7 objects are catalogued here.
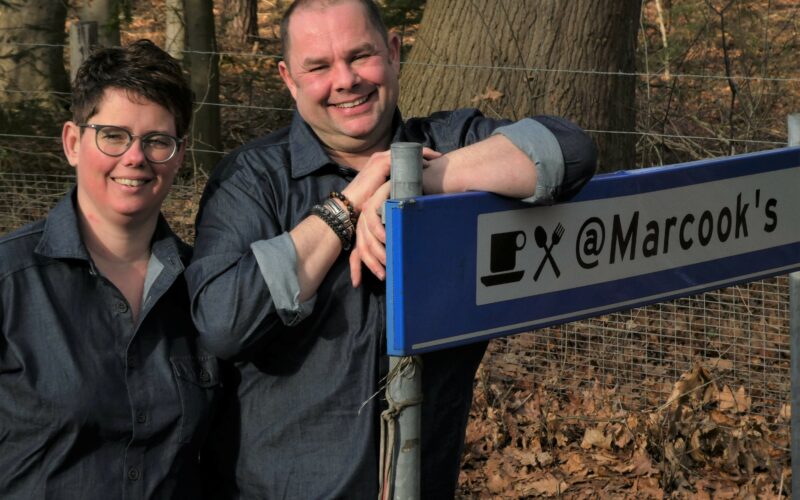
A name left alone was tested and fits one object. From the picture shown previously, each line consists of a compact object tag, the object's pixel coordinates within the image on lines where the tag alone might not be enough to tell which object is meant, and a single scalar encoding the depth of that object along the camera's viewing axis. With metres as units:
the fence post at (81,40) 6.86
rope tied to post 2.15
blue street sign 2.12
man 2.28
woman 2.45
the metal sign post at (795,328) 3.10
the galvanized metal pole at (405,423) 2.15
